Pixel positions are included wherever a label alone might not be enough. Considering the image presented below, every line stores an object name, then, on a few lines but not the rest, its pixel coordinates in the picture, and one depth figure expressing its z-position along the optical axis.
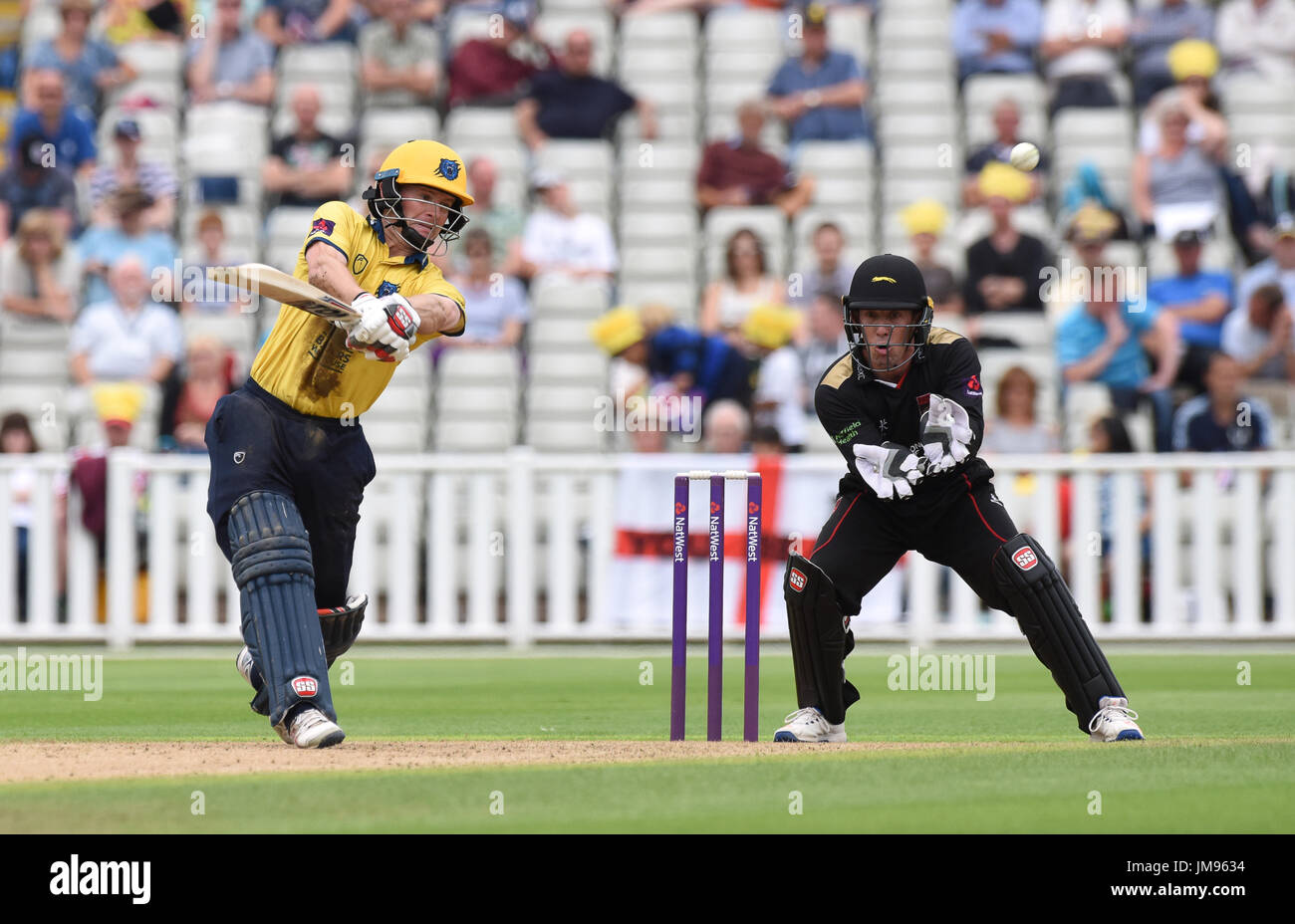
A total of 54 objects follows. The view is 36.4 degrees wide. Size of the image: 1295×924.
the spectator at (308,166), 15.44
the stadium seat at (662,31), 16.86
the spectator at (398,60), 16.42
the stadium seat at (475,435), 14.54
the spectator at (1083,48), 16.12
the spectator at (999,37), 16.56
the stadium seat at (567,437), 14.48
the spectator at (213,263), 14.94
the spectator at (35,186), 15.61
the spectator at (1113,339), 14.17
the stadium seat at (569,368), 14.57
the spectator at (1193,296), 14.41
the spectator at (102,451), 12.77
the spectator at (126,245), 15.03
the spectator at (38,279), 15.05
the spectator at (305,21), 16.92
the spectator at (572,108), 16.11
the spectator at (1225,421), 13.49
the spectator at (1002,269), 14.50
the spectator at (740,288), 14.38
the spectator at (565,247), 15.04
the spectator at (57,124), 15.72
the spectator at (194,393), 13.62
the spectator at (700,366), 13.84
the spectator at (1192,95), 15.31
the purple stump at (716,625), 7.50
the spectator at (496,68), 16.41
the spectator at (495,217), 14.98
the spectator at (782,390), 13.78
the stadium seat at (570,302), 14.86
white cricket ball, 8.19
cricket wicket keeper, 7.34
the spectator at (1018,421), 13.43
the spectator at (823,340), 13.86
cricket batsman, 6.92
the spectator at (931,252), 14.23
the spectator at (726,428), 13.28
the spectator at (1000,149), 15.16
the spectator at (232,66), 16.52
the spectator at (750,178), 15.59
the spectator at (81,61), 16.66
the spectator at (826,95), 16.00
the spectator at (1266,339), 13.91
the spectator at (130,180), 15.34
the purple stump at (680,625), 7.53
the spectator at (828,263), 14.35
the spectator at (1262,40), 16.23
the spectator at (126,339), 14.45
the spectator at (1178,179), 15.18
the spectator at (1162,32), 16.19
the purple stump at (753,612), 7.51
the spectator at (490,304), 14.57
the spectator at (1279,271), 14.41
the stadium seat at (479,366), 14.52
